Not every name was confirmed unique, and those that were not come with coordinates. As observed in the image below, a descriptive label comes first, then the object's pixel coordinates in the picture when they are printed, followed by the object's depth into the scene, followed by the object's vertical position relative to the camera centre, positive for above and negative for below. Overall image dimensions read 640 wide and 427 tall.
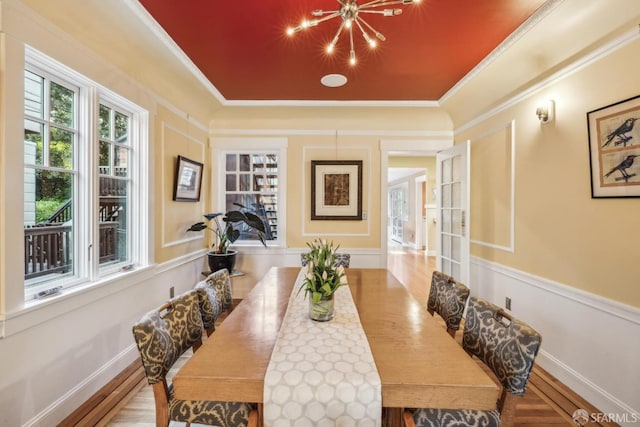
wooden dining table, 0.95 -0.55
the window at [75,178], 1.63 +0.24
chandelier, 1.47 +1.05
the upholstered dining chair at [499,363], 1.10 -0.61
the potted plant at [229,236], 3.35 -0.27
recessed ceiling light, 2.81 +1.36
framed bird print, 1.63 +0.40
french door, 3.14 +0.02
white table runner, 0.93 -0.58
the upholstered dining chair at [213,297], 1.67 -0.53
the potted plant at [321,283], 1.40 -0.34
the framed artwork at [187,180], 3.02 +0.37
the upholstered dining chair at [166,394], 1.14 -0.75
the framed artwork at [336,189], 3.86 +0.34
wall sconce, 2.19 +0.80
